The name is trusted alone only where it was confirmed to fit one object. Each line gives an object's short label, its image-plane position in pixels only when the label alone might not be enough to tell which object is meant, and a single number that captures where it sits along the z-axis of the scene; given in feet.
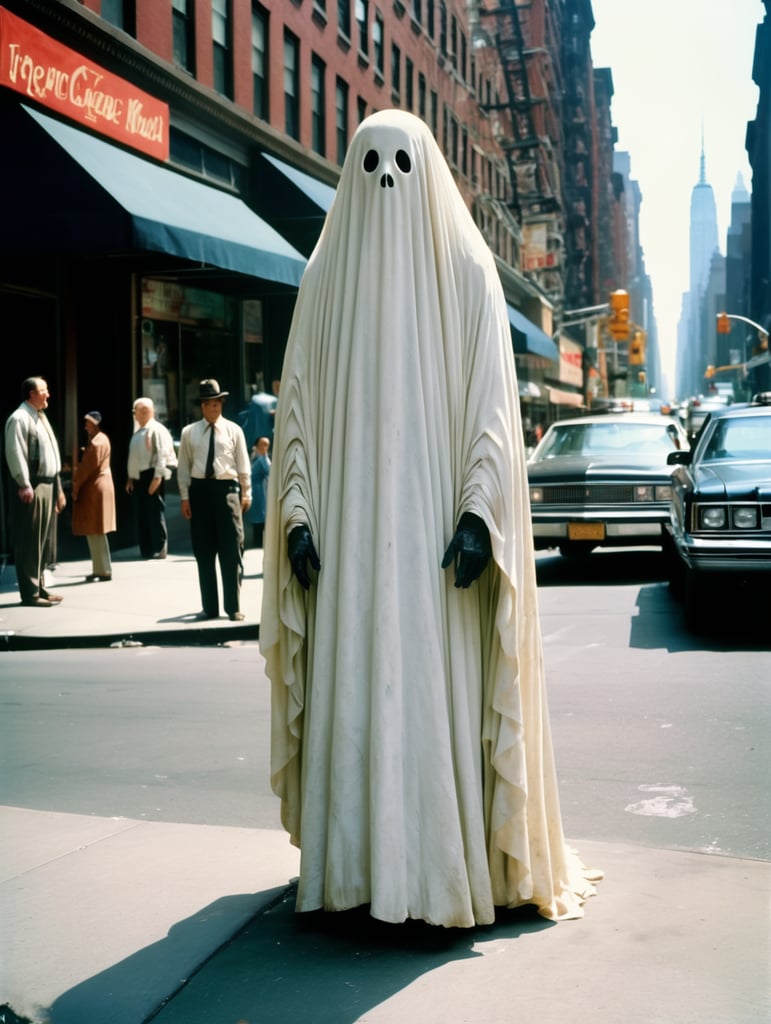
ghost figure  11.36
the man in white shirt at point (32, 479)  37.42
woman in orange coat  44.52
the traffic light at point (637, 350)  191.54
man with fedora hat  34.94
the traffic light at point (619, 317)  129.59
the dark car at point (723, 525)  31.48
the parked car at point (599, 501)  44.73
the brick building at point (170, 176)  49.34
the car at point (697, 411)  171.57
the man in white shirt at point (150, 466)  51.70
